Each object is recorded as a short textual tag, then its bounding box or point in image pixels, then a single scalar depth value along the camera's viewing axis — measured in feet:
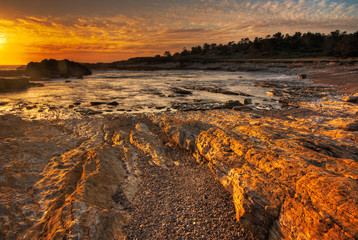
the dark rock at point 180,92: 107.34
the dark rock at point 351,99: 64.54
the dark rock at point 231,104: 70.38
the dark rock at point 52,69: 216.33
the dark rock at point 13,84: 116.82
